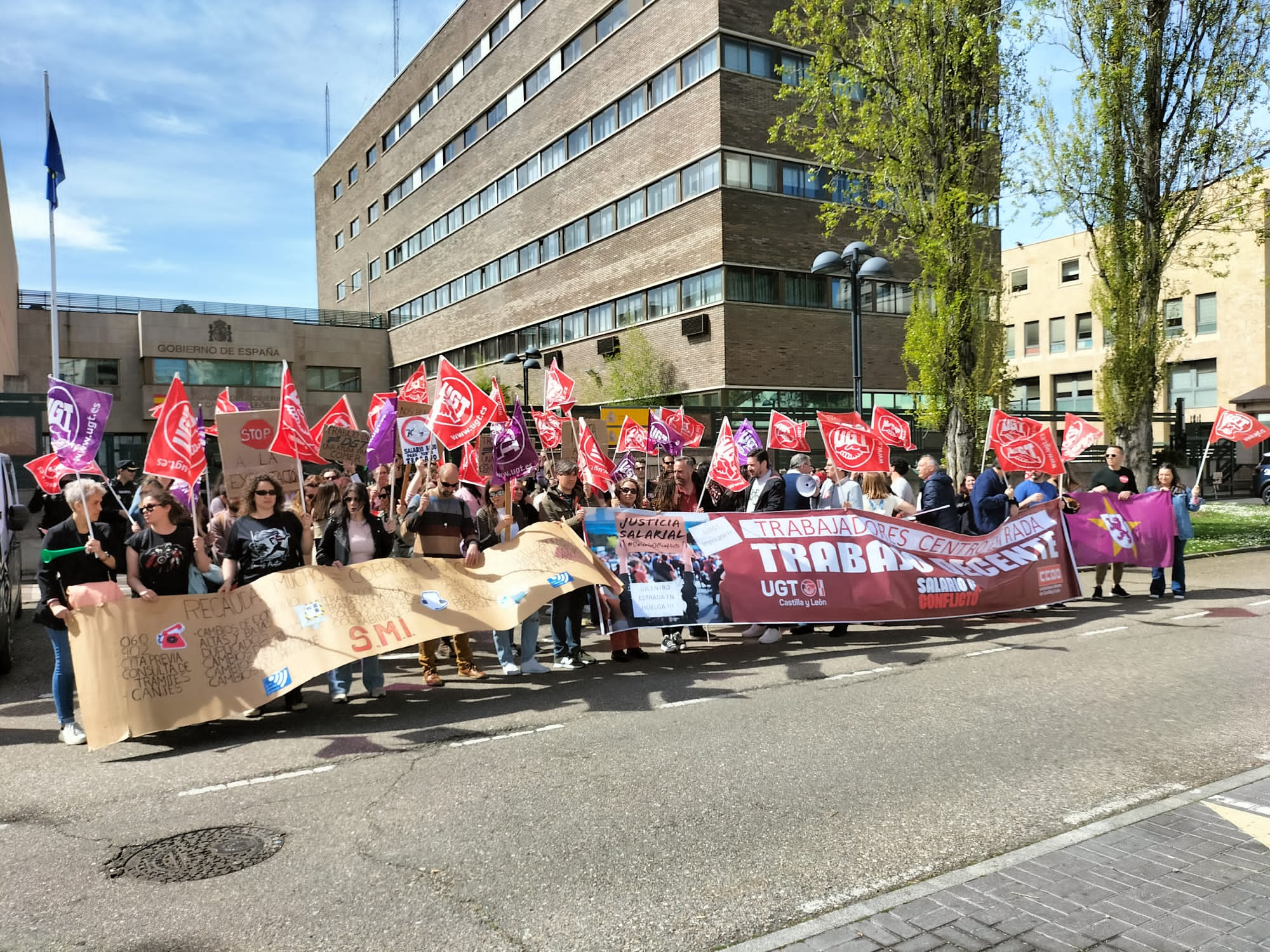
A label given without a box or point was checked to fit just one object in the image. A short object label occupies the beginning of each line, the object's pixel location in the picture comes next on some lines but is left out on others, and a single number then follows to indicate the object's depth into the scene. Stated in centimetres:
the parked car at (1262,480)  3148
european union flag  2644
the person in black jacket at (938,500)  1126
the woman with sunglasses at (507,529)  852
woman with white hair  663
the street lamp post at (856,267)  1455
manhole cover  430
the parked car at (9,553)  877
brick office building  3034
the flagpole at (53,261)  2659
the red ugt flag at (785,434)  1673
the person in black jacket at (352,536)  800
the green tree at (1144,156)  1948
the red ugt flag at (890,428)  1386
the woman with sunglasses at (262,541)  730
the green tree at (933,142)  1914
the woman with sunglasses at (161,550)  691
